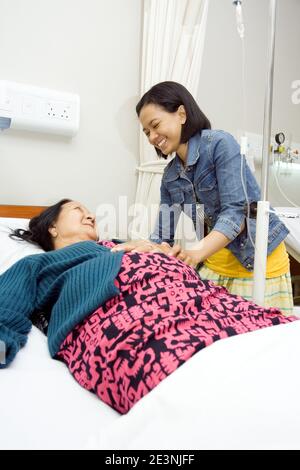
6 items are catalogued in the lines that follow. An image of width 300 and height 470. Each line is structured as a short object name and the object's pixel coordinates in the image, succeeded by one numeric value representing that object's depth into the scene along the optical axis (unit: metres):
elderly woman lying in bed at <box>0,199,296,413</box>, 0.76
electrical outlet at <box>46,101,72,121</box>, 1.79
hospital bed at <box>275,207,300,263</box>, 2.03
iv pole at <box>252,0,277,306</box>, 1.20
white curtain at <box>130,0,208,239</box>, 2.01
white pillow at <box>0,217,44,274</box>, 1.40
